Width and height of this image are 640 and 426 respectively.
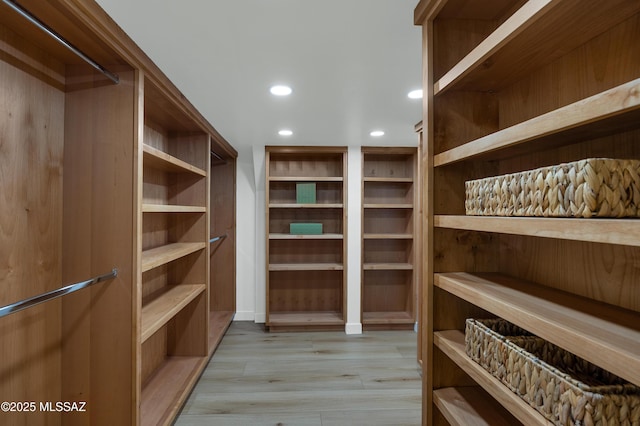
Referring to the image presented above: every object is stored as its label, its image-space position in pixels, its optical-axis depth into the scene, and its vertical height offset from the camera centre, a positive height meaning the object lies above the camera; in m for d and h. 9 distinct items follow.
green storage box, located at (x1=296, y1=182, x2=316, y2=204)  3.83 +0.25
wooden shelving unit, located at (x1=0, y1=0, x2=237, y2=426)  1.25 +0.03
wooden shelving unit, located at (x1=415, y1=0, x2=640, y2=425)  0.67 +0.17
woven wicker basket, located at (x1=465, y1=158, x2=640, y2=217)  0.63 +0.05
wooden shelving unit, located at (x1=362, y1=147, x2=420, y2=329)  4.05 -0.22
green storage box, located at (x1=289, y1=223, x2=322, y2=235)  3.83 -0.18
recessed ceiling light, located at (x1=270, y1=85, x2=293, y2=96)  1.93 +0.75
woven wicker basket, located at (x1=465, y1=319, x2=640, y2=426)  0.65 -0.40
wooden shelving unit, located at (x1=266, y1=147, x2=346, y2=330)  4.04 -0.37
